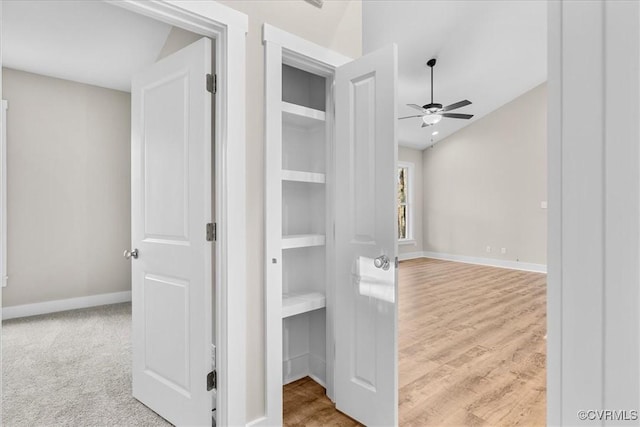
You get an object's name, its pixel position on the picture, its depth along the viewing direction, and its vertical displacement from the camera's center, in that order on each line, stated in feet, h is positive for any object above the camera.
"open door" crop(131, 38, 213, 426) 5.89 -0.39
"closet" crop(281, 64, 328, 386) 8.05 -0.23
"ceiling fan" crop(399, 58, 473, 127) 16.23 +4.65
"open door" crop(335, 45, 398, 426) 5.96 -0.46
